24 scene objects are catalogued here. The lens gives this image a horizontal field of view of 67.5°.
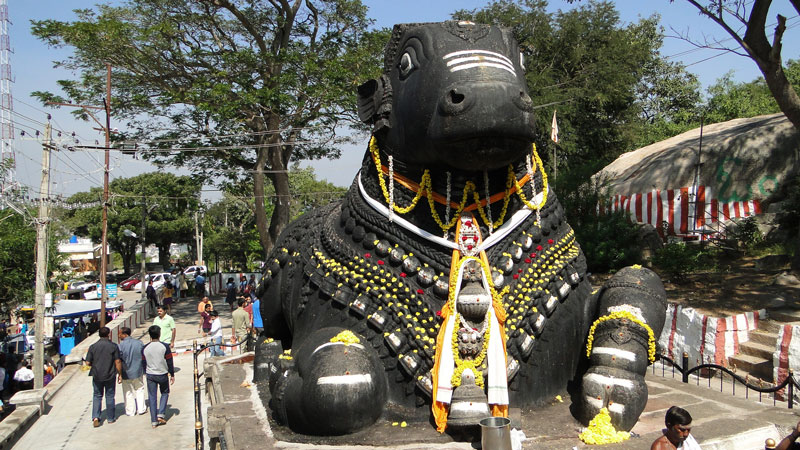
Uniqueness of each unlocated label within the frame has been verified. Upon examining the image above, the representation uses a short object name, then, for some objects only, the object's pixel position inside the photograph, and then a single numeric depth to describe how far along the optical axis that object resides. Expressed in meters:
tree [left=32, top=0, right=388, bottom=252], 16.78
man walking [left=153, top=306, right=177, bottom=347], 10.60
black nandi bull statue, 3.30
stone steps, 8.55
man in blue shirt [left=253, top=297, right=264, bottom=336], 9.38
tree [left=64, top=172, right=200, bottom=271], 40.91
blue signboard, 21.23
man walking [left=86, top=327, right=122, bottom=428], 8.32
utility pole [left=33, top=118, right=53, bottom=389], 12.08
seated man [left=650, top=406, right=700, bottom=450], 3.02
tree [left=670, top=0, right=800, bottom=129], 10.44
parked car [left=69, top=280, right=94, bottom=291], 31.85
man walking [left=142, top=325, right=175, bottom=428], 8.12
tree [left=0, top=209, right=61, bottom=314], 20.67
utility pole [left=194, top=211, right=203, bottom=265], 40.85
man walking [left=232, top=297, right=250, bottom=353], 11.95
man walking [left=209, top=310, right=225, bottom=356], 11.95
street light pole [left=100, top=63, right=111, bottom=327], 16.09
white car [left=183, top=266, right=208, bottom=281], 34.08
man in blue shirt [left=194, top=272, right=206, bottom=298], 27.05
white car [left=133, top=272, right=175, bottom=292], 32.28
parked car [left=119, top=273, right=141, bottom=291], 37.41
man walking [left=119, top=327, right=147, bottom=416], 8.64
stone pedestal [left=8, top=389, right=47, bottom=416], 9.10
